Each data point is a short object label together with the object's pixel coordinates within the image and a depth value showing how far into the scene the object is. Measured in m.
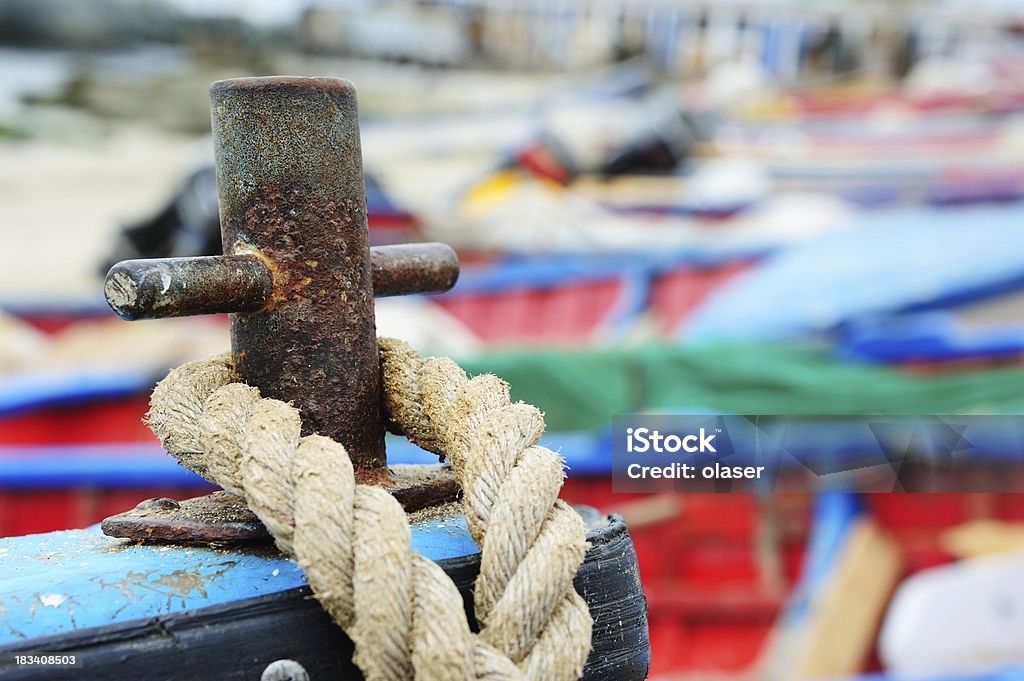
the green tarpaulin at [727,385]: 3.34
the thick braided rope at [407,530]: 0.70
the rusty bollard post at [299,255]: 0.87
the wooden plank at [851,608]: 3.02
